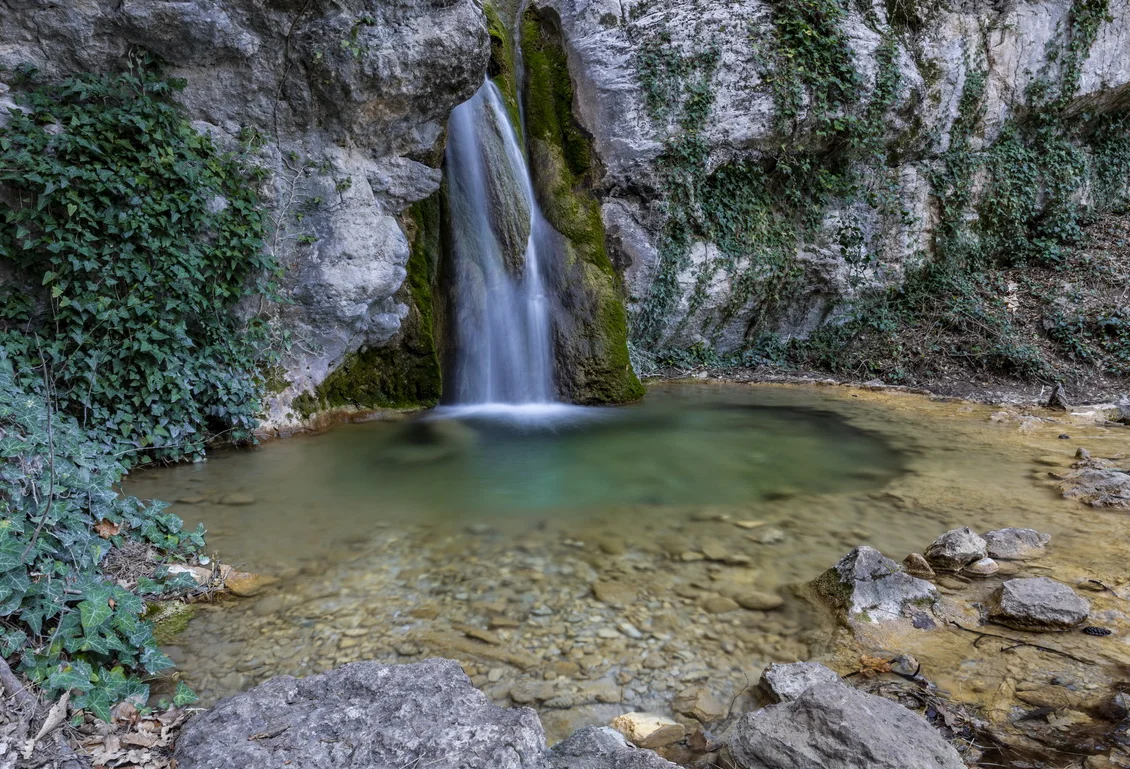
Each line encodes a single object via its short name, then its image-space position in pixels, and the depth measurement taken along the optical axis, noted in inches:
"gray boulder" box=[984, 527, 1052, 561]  135.0
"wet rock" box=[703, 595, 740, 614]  116.1
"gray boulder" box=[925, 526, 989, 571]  130.1
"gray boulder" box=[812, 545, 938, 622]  112.4
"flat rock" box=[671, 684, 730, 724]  87.8
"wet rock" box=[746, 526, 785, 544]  148.9
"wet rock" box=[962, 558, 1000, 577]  127.0
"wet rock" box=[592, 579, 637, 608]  118.7
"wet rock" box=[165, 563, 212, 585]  120.8
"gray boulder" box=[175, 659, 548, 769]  63.8
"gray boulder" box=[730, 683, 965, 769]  61.1
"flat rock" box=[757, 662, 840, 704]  87.7
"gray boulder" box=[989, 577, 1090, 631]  104.0
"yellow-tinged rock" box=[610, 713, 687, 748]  81.6
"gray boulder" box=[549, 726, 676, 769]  63.7
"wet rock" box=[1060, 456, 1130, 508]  167.0
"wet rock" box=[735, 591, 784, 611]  118.0
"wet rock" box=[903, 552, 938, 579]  128.5
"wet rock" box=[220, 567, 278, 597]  120.4
